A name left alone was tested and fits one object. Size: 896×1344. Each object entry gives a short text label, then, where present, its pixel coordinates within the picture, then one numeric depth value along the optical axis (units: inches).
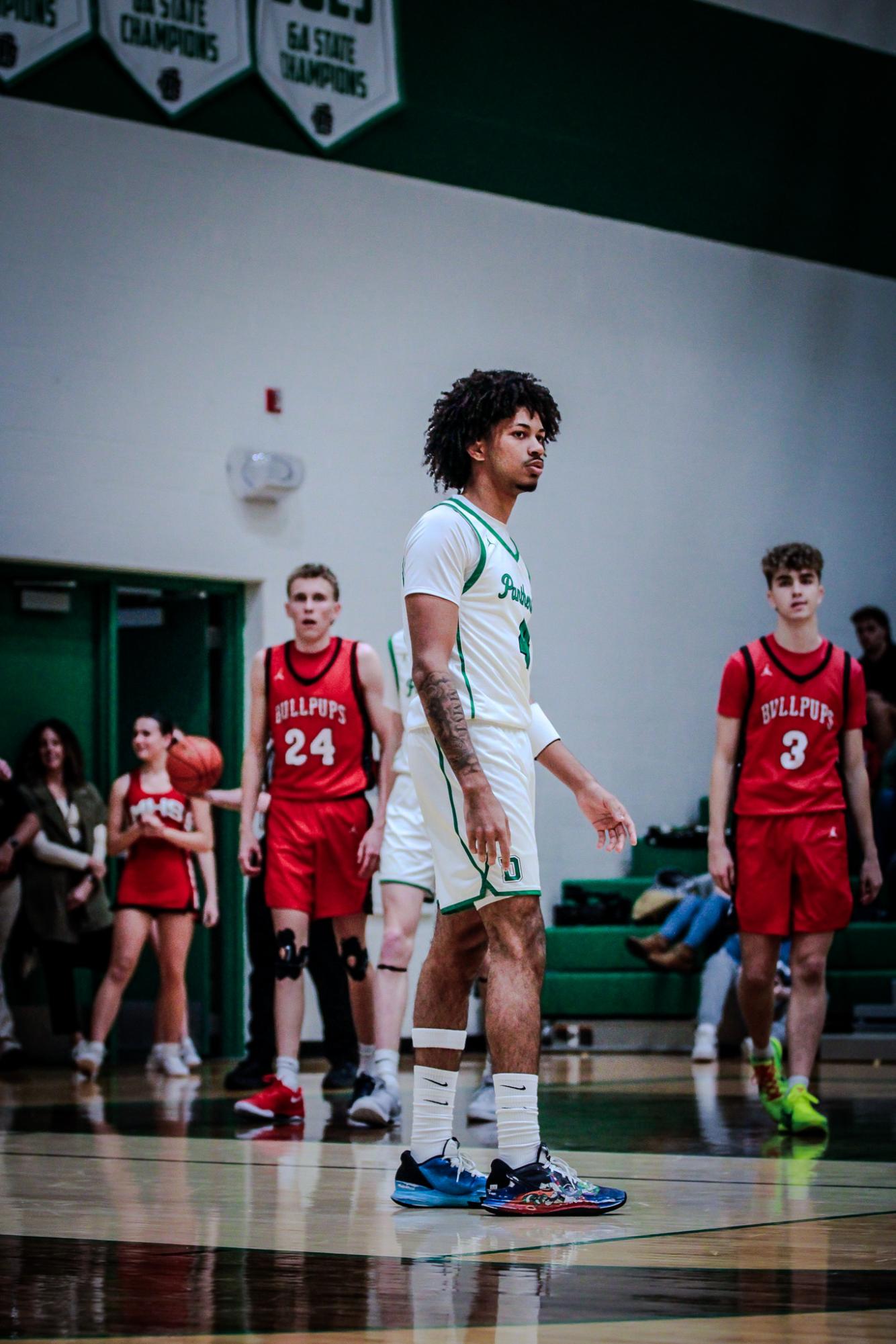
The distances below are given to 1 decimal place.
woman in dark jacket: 668.6
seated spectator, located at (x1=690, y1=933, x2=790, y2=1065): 672.7
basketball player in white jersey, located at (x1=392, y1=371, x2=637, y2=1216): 260.2
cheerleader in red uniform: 634.9
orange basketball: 590.5
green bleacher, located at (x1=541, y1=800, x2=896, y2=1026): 730.8
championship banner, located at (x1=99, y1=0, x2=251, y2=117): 705.8
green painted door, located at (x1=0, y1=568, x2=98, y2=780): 700.0
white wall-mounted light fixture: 727.9
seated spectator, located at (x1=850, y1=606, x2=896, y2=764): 803.4
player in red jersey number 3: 407.5
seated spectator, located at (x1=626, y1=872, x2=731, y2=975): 731.4
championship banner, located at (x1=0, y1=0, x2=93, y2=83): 677.3
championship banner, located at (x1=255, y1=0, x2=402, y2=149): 748.8
